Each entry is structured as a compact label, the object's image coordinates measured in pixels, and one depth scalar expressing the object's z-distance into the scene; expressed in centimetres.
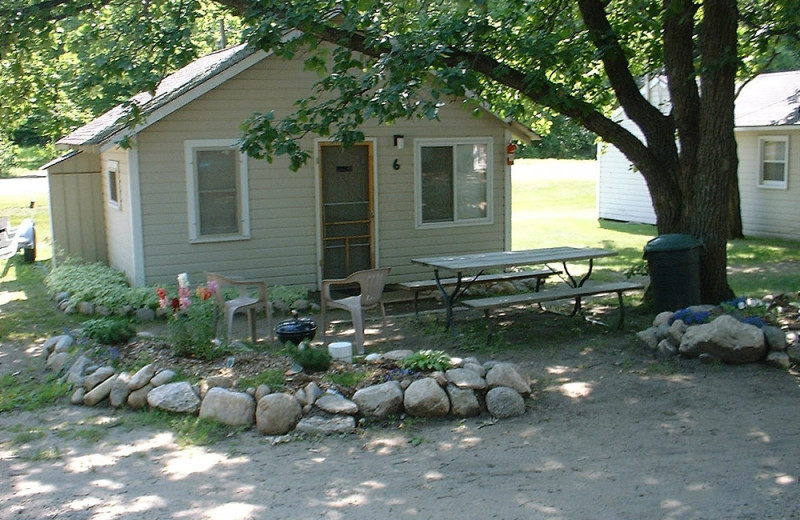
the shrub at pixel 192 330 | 811
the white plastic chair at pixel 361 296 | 982
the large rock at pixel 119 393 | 769
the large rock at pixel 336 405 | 714
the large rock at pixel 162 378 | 764
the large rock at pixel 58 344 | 902
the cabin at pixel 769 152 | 1966
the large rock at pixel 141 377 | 769
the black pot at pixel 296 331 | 881
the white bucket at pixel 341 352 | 811
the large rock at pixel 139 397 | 762
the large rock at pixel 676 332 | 898
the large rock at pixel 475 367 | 761
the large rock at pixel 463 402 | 732
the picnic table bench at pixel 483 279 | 1120
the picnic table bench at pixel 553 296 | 987
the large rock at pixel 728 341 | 848
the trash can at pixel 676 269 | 1023
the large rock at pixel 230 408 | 716
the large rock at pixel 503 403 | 733
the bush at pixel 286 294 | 1229
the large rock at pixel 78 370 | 808
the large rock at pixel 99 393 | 778
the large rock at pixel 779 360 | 842
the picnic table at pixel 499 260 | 1035
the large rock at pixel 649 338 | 930
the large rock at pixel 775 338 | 852
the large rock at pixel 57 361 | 873
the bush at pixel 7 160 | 3633
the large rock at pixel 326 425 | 698
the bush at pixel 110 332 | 850
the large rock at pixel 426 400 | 726
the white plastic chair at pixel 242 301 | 995
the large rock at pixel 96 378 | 792
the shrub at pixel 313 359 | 767
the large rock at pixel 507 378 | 754
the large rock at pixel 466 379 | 743
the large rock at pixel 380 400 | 720
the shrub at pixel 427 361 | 762
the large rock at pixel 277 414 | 699
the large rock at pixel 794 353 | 847
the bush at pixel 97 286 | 1187
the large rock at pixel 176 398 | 737
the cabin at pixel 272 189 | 1234
